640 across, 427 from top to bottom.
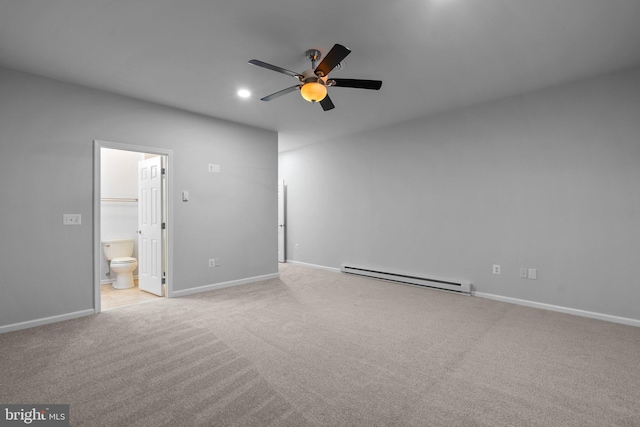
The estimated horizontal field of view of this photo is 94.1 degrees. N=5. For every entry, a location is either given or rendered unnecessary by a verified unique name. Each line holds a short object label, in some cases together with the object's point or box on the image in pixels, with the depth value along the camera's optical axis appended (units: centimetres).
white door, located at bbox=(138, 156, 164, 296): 419
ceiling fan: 238
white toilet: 463
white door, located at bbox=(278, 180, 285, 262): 693
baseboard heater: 426
